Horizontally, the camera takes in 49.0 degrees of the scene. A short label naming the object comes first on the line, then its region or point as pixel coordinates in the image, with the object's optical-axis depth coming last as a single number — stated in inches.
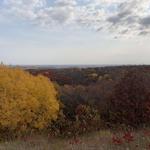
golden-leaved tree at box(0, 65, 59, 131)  246.1
